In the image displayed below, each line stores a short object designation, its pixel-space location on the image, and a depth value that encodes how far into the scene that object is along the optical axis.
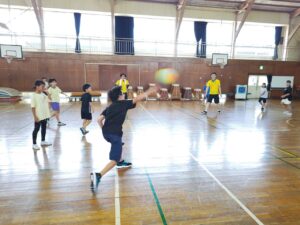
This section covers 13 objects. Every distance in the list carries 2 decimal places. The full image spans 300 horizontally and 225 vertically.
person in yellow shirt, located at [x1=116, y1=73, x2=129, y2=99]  9.79
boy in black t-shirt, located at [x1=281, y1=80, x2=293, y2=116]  10.01
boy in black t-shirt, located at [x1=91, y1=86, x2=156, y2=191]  3.01
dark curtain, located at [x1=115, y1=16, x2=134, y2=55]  15.36
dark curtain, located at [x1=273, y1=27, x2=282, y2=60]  17.42
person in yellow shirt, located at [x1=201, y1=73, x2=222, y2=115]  9.59
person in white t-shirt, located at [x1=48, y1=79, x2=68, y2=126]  6.72
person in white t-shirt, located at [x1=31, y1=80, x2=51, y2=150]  4.63
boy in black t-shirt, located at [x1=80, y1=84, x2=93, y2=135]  5.72
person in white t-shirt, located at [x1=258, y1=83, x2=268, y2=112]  10.78
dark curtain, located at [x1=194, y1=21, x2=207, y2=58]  16.33
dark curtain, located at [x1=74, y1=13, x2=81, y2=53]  14.82
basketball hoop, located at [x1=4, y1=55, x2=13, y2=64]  13.73
